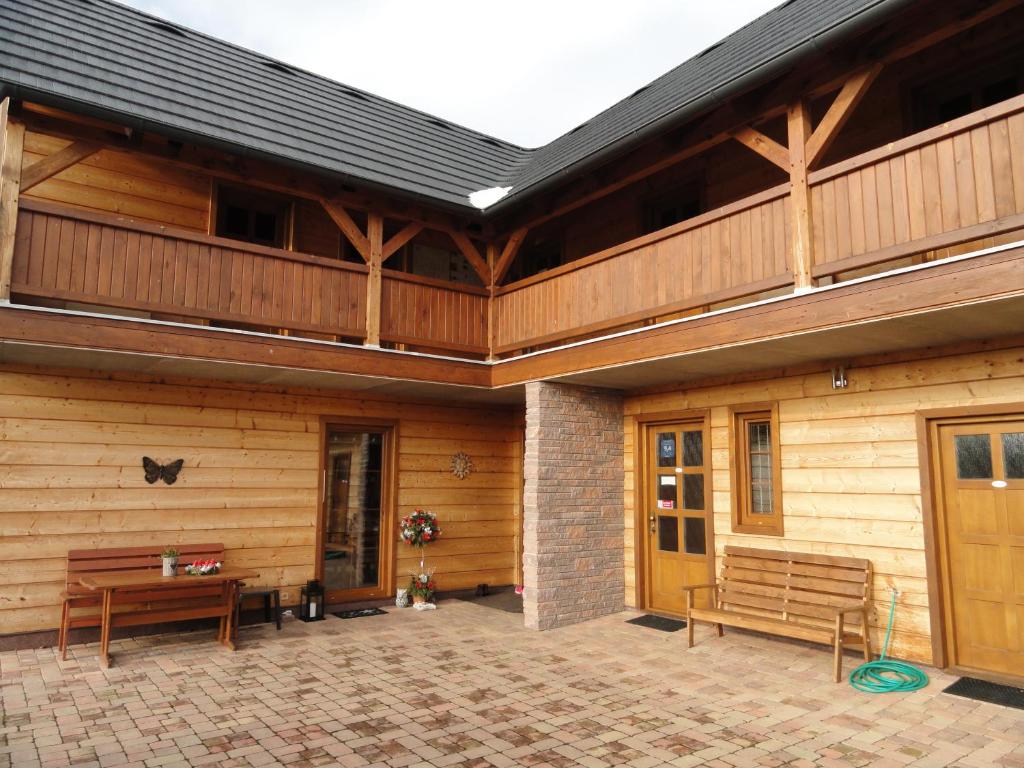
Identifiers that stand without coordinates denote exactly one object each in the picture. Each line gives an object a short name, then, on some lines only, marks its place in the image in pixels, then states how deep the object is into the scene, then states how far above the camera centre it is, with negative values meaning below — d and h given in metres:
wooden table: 6.16 -1.13
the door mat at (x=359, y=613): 8.25 -1.61
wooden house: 5.30 +1.26
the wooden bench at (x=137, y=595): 6.66 -1.18
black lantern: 7.93 -1.41
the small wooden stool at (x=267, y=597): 7.53 -1.31
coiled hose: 5.31 -1.55
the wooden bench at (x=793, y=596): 5.82 -1.05
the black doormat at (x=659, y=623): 7.49 -1.57
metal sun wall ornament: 9.67 +0.13
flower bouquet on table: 6.81 -0.89
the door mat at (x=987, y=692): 5.01 -1.56
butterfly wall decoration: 7.46 +0.04
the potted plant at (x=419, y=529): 8.89 -0.66
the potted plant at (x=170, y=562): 6.75 -0.82
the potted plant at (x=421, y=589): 8.75 -1.39
